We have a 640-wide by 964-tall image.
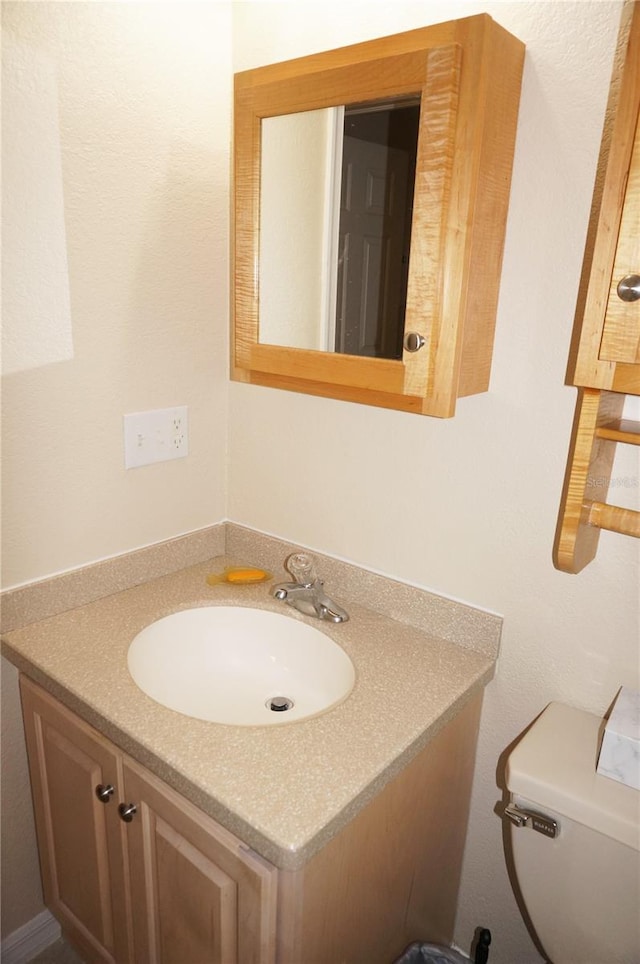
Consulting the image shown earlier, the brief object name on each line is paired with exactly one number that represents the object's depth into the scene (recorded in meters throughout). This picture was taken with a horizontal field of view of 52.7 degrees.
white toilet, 0.94
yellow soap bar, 1.40
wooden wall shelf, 0.74
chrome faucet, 1.27
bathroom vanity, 0.86
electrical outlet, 1.32
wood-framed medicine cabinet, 0.90
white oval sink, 1.19
